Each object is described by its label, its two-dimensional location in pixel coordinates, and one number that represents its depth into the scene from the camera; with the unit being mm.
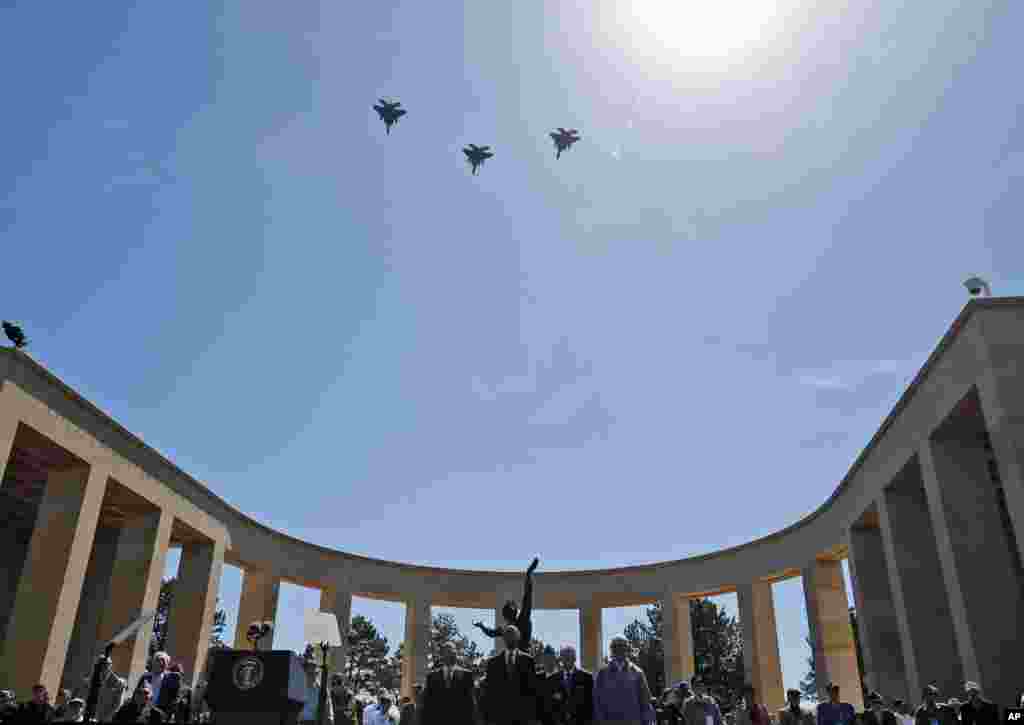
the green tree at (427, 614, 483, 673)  55522
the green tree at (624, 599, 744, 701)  46469
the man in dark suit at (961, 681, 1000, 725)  12375
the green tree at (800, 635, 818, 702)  61581
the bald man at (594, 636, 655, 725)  10000
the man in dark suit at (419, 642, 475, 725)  9359
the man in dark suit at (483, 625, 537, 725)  9055
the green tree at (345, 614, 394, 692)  56869
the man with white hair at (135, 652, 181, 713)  11406
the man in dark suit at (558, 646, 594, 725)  10227
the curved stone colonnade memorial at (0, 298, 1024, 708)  17312
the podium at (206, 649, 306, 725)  9375
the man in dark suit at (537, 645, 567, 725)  9422
